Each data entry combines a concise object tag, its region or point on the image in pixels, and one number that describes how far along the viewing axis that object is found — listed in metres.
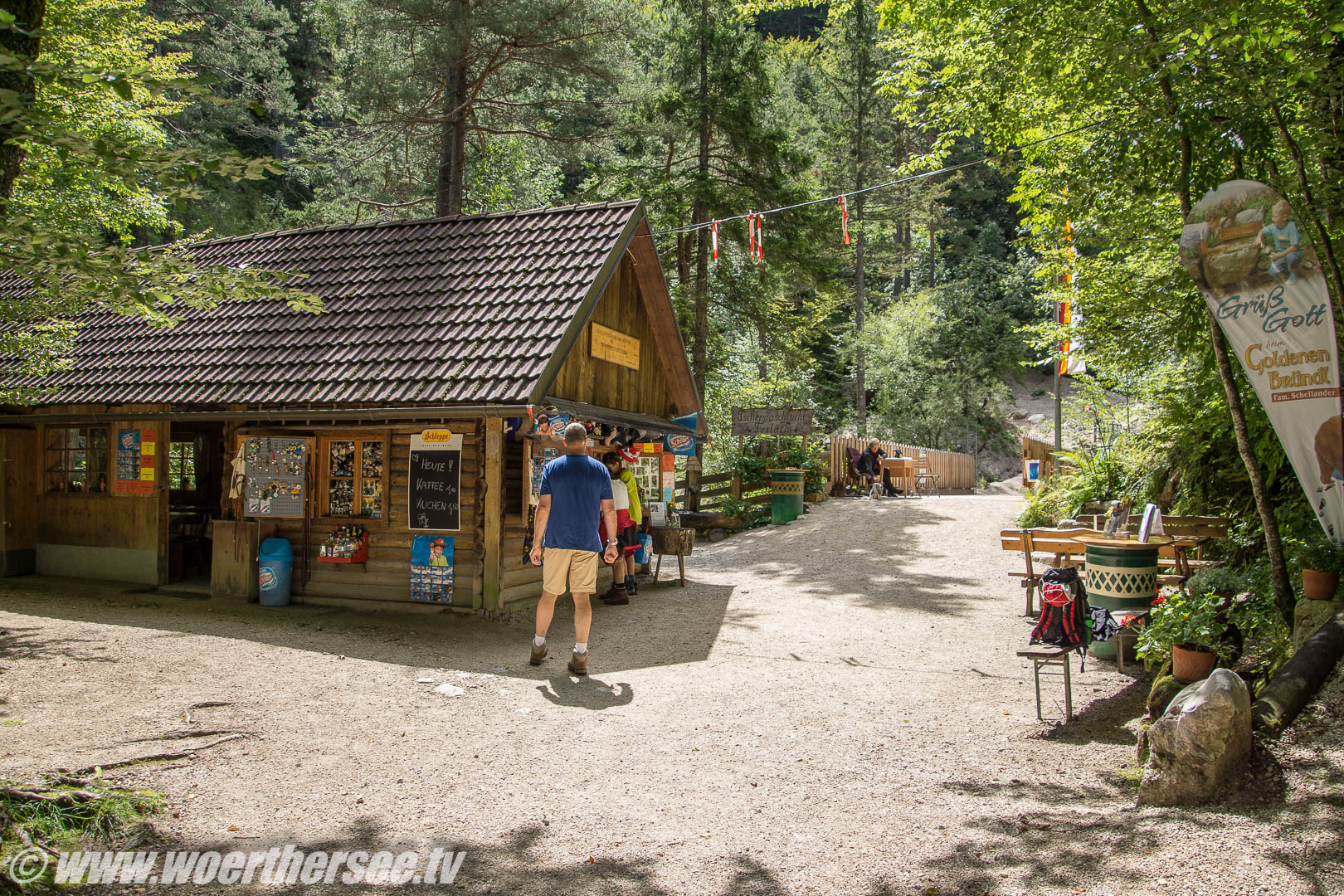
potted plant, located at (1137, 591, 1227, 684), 5.74
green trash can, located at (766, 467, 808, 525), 20.25
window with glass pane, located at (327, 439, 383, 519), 10.47
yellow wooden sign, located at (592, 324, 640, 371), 11.59
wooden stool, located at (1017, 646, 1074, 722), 6.12
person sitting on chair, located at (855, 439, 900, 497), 25.02
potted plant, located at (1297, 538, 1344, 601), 6.28
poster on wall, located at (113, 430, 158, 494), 11.88
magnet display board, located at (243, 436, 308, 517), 10.55
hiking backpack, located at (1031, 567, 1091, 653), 6.49
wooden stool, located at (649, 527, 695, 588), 12.66
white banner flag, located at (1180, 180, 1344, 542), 6.03
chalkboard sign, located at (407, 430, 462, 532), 9.80
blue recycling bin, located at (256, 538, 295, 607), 10.58
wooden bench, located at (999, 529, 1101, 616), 8.92
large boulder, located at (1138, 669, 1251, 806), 4.31
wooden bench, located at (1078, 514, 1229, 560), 9.52
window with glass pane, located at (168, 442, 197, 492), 14.92
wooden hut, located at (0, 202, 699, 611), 9.84
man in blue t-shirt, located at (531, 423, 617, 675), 7.64
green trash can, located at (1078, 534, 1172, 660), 7.32
